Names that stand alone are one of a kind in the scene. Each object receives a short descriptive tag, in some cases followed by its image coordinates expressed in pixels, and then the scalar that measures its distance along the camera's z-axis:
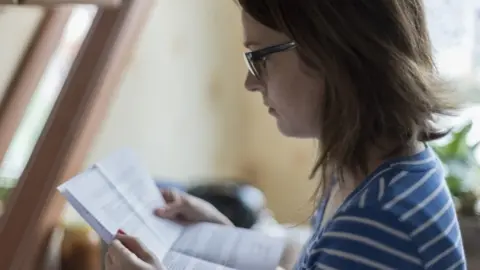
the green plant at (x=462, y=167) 2.48
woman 1.42
